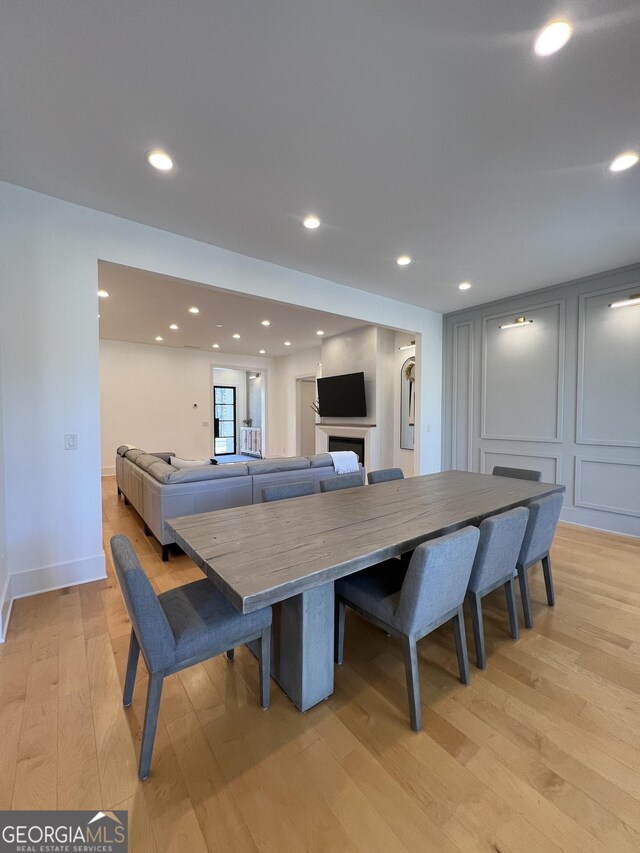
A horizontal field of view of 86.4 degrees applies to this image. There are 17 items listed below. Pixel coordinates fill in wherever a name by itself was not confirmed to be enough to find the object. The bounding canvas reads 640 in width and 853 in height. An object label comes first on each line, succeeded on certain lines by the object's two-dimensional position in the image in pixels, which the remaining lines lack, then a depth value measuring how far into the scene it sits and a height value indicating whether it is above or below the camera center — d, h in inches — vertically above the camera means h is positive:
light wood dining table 46.7 -21.3
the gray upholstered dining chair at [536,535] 79.4 -28.8
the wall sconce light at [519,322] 171.5 +47.8
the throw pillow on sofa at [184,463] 141.1 -19.5
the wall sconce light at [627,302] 137.2 +47.1
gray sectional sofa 121.0 -26.1
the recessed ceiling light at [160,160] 77.2 +59.7
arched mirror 230.5 +9.4
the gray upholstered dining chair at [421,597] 52.8 -32.4
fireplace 245.0 -20.4
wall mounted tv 235.0 +14.8
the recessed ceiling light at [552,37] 50.8 +58.1
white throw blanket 167.6 -22.7
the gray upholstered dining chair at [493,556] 65.3 -28.2
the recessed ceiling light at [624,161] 76.5 +58.6
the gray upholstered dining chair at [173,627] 45.8 -32.0
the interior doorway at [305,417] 339.9 -0.2
